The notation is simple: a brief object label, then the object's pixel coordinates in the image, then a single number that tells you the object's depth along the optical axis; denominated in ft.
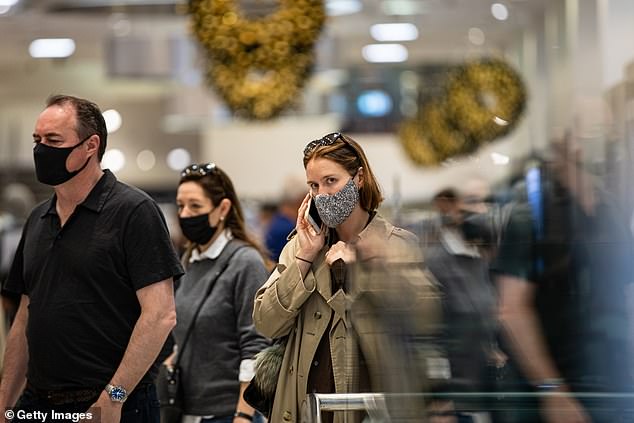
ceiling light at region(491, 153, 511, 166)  18.29
